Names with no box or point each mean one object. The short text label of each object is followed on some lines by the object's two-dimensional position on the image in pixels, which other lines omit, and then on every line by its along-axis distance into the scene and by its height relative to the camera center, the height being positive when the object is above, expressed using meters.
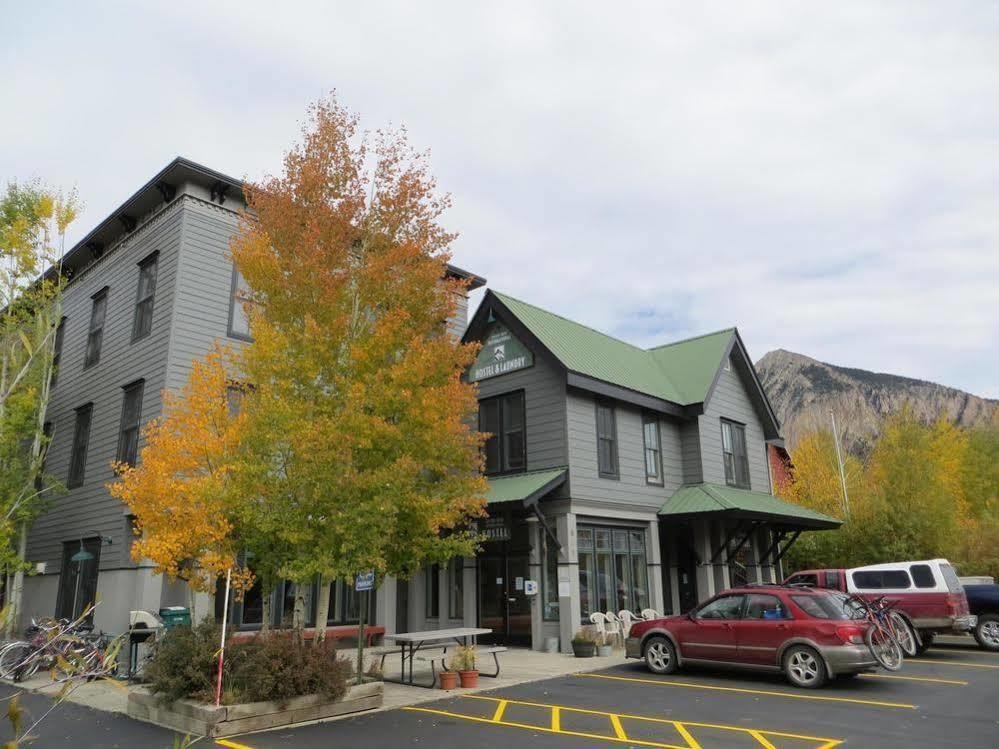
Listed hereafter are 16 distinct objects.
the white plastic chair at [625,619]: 19.03 -1.27
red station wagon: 12.26 -1.21
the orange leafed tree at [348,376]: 11.59 +3.27
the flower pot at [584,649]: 17.20 -1.82
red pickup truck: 16.13 -0.61
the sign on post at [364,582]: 15.67 -0.20
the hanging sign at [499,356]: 21.19 +6.19
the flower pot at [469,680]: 13.17 -1.90
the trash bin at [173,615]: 14.55 -0.78
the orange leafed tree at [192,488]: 11.40 +1.35
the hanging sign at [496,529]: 19.56 +1.11
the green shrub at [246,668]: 10.23 -1.31
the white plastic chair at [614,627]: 18.39 -1.42
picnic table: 13.05 -1.17
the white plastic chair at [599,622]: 17.98 -1.26
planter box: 9.70 -1.89
